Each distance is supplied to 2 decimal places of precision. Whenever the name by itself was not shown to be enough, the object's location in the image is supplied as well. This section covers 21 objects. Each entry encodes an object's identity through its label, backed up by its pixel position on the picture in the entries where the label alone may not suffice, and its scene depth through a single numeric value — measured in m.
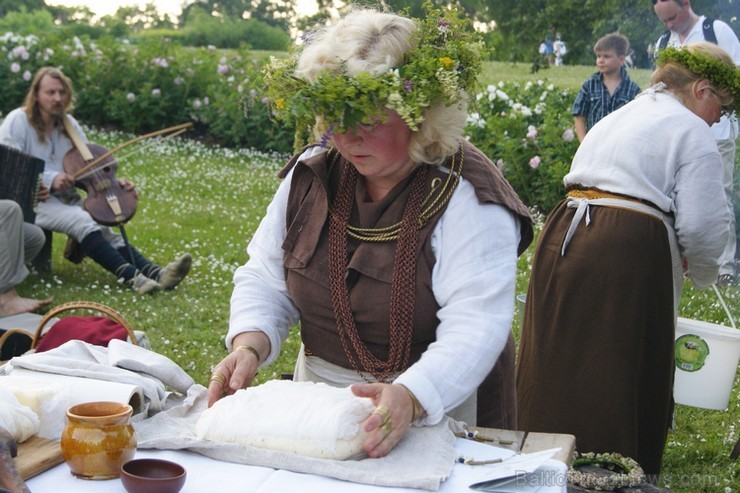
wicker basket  2.95
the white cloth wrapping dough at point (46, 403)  2.06
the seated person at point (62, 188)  7.09
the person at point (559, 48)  13.88
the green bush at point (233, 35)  34.62
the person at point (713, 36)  6.52
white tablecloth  1.86
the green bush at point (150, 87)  13.80
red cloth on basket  3.13
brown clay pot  1.86
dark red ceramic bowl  1.76
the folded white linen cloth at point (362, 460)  1.91
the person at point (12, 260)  6.05
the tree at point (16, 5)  41.90
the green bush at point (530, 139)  9.00
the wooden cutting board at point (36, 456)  1.86
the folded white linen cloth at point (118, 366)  2.27
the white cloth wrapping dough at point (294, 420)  1.97
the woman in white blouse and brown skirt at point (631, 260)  3.58
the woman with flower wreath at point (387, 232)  2.25
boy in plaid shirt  7.79
